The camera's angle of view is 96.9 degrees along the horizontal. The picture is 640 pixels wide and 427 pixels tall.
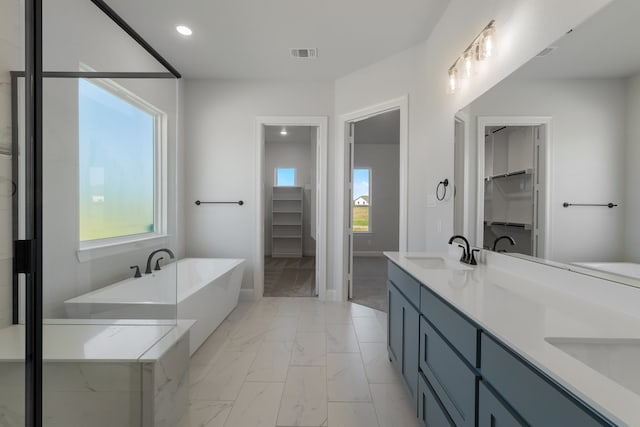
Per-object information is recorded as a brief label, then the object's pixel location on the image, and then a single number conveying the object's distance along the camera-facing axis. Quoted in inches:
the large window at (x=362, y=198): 275.9
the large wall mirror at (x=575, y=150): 40.3
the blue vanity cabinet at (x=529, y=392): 23.3
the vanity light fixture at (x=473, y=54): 67.9
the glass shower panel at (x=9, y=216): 44.4
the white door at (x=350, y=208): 144.5
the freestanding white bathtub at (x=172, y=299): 75.7
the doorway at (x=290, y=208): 146.5
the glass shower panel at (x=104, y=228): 55.7
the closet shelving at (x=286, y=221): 275.0
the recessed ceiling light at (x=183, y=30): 104.4
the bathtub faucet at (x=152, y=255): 94.7
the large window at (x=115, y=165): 74.7
